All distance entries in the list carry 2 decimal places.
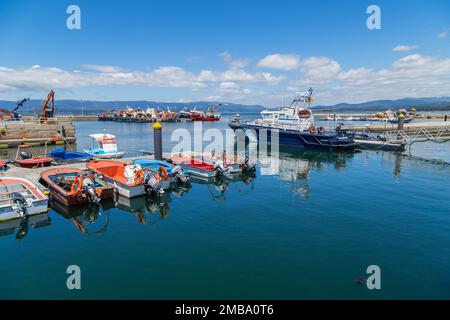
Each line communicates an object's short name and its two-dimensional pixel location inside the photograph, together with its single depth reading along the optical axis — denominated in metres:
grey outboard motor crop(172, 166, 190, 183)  21.09
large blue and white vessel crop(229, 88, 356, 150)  39.38
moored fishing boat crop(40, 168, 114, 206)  16.27
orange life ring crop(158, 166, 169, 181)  19.89
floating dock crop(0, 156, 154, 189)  19.45
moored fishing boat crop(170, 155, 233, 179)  23.12
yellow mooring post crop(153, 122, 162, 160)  24.78
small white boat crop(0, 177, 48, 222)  14.12
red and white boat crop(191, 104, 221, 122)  119.12
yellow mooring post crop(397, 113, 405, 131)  46.25
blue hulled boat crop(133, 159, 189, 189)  20.27
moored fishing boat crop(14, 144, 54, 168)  23.72
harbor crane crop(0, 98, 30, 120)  56.00
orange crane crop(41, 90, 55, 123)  56.24
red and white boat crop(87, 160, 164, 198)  17.96
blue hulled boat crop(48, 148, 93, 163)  26.53
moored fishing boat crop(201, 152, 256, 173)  24.81
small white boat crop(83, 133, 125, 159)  28.69
